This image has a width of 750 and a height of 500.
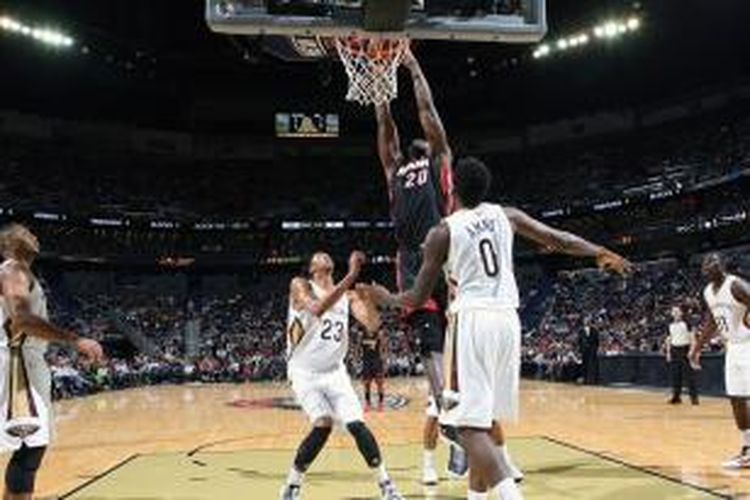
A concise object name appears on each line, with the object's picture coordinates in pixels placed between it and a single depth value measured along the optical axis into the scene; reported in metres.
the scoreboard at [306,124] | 40.69
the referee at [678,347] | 18.62
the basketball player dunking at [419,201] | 7.96
